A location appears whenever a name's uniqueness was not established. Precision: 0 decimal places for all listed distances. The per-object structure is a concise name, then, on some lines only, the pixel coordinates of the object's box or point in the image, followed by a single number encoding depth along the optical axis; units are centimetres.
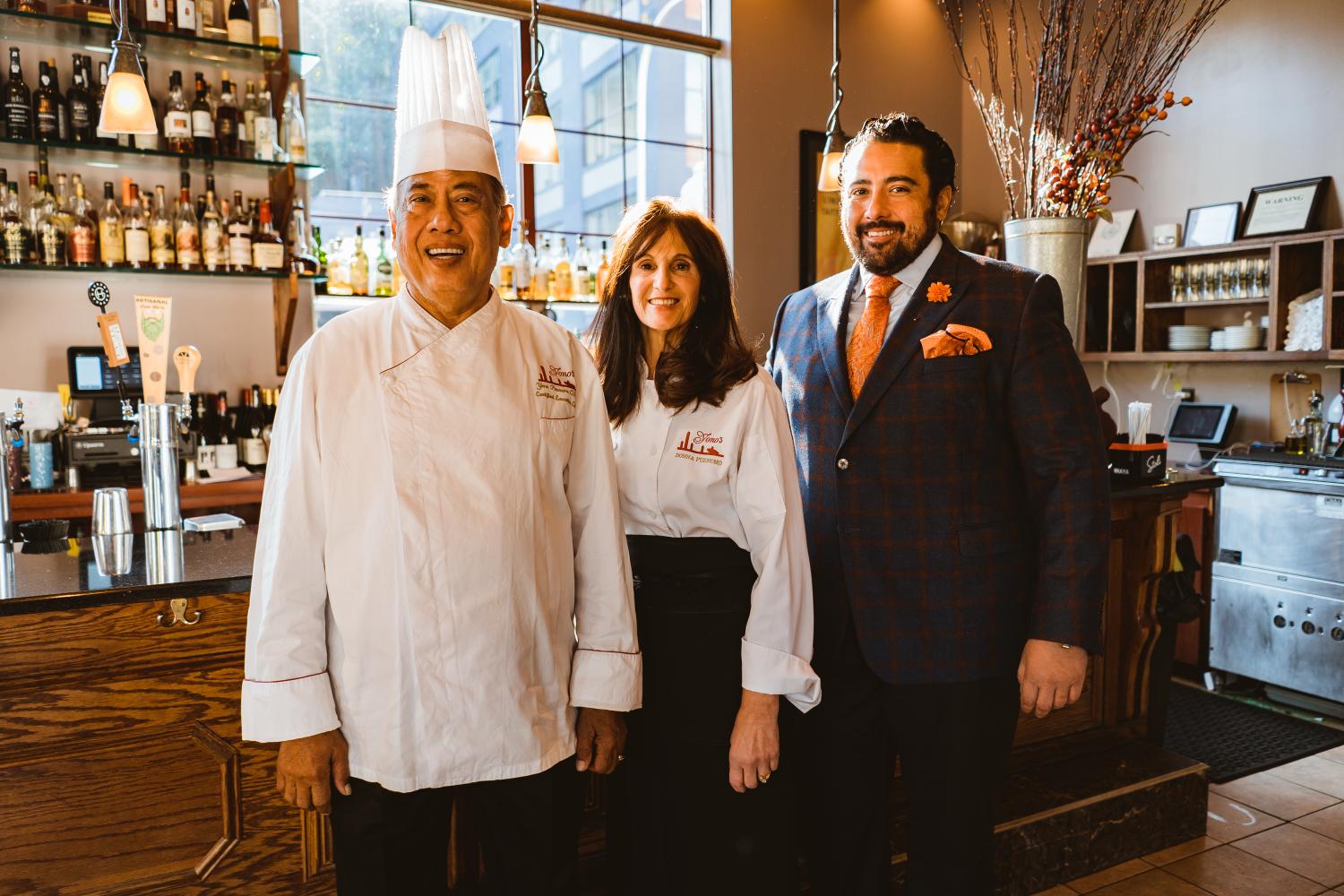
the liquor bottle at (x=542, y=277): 448
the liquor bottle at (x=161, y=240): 363
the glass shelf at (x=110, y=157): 351
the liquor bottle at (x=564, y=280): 460
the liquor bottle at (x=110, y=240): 358
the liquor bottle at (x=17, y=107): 337
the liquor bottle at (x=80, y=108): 351
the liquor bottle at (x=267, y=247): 378
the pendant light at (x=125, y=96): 245
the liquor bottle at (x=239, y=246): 374
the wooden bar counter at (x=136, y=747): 166
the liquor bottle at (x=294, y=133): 386
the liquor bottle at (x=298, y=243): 389
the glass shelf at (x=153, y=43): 345
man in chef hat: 130
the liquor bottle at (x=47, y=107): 344
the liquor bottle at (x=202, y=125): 368
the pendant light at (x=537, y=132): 288
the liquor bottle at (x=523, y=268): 445
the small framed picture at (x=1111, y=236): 507
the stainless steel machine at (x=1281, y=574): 375
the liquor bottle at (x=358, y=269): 421
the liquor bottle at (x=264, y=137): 375
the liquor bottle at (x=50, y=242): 346
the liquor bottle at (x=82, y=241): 350
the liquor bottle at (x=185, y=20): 363
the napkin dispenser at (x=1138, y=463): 269
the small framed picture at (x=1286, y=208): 427
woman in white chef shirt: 155
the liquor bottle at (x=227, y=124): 378
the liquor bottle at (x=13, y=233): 341
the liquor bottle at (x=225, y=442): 373
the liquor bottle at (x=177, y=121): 361
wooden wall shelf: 405
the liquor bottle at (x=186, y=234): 365
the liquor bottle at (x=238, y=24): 371
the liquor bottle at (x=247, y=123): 382
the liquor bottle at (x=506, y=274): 441
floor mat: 334
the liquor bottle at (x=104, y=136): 354
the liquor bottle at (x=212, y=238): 373
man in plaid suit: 166
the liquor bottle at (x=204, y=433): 369
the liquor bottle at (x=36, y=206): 354
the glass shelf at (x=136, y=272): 353
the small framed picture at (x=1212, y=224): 457
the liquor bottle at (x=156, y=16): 359
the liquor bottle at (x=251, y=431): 386
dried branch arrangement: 254
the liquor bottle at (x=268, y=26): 375
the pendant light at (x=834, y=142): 326
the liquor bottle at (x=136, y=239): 356
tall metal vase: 262
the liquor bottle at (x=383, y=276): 419
